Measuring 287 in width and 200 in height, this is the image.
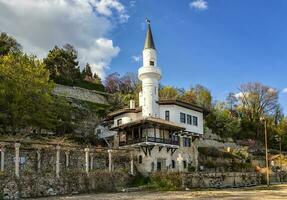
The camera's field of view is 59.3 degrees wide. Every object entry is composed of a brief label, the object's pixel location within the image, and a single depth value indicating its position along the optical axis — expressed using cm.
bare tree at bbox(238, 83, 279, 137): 5055
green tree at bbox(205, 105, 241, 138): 4398
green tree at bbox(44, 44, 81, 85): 4131
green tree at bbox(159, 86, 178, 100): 4510
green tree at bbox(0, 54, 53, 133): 2431
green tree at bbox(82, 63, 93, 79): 5488
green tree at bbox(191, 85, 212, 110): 4932
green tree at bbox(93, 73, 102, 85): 5187
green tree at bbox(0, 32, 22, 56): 3601
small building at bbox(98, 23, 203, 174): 2758
